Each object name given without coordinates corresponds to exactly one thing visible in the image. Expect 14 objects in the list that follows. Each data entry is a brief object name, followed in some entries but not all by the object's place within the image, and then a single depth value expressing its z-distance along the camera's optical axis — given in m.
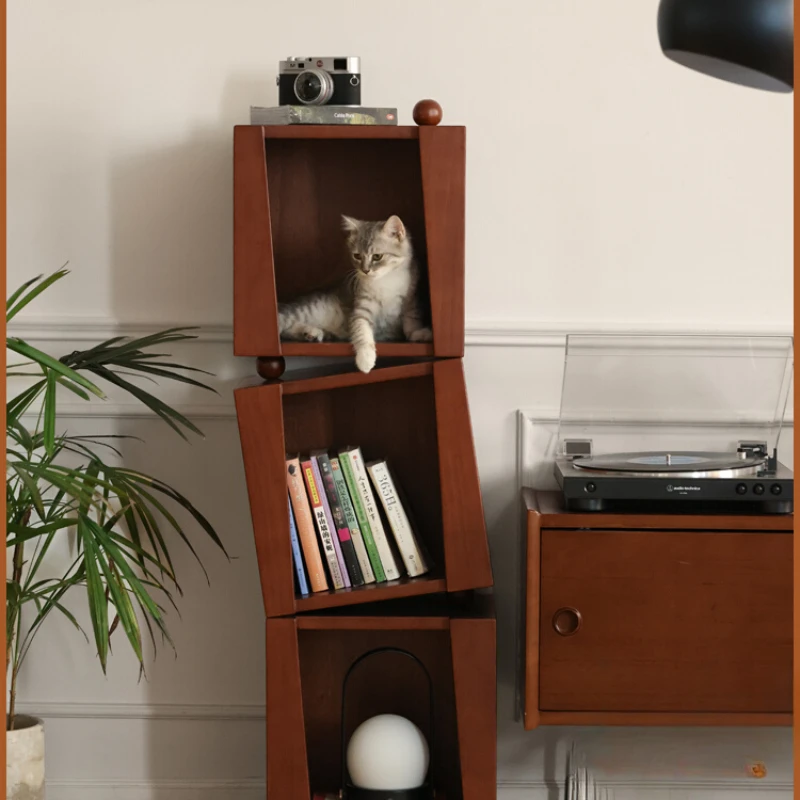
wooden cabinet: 3.98
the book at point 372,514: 4.10
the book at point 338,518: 4.10
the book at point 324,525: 4.09
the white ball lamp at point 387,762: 4.08
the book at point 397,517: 4.10
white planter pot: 4.12
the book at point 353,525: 4.10
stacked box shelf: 4.03
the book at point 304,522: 4.09
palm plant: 3.91
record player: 4.19
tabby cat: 4.07
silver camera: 4.06
